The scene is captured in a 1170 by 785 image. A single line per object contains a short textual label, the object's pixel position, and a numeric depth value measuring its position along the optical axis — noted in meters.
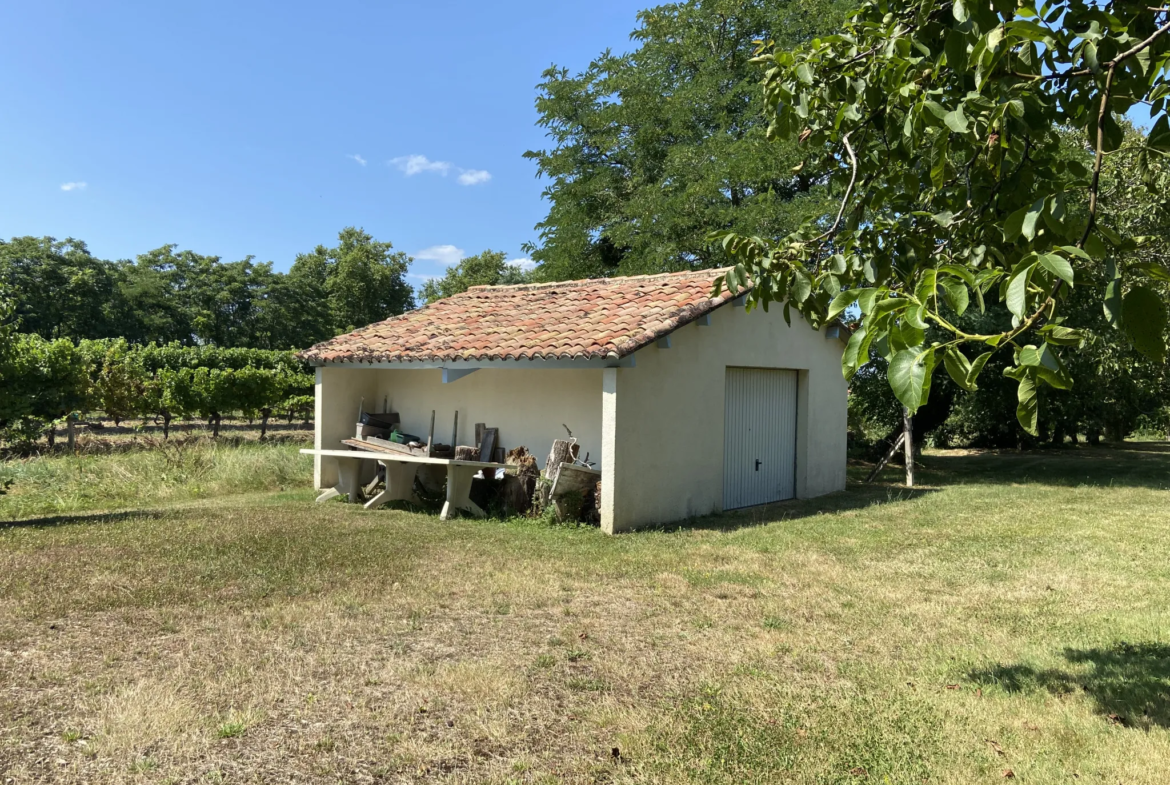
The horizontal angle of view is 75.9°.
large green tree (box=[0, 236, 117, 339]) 39.16
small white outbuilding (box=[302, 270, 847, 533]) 9.85
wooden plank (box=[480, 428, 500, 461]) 11.77
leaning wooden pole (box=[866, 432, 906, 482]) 16.22
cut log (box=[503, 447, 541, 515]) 10.89
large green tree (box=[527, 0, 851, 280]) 17.98
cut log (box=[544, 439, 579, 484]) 10.39
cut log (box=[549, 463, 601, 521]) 9.89
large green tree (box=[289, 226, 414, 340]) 43.44
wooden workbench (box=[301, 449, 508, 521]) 10.73
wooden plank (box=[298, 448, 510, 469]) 10.41
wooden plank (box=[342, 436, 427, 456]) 11.26
